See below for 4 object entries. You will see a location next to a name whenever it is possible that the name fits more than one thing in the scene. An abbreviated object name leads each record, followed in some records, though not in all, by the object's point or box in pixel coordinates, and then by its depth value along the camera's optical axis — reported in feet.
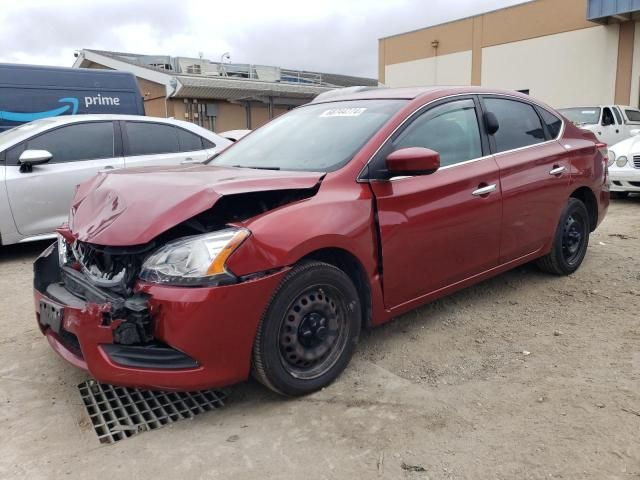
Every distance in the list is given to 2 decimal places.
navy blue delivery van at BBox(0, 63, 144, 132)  27.89
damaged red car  7.97
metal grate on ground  8.41
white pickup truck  44.91
